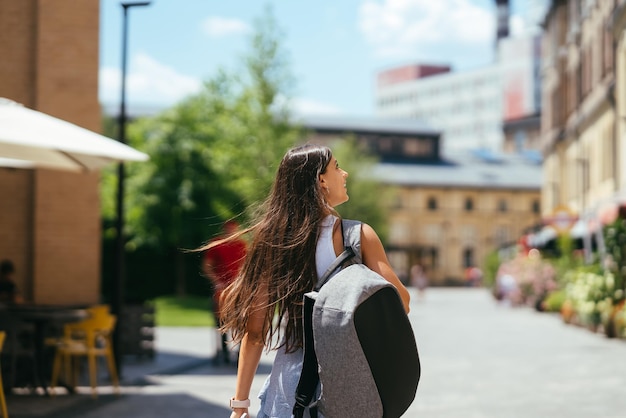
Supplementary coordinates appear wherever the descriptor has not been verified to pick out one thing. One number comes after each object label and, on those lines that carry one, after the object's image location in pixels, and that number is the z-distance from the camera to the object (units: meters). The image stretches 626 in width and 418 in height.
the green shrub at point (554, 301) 33.36
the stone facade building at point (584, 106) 35.06
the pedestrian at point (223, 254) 14.41
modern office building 132.75
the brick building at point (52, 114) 15.29
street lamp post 14.45
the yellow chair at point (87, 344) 11.67
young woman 3.90
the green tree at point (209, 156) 46.25
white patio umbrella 9.42
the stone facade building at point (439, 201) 107.00
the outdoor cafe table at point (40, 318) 11.55
